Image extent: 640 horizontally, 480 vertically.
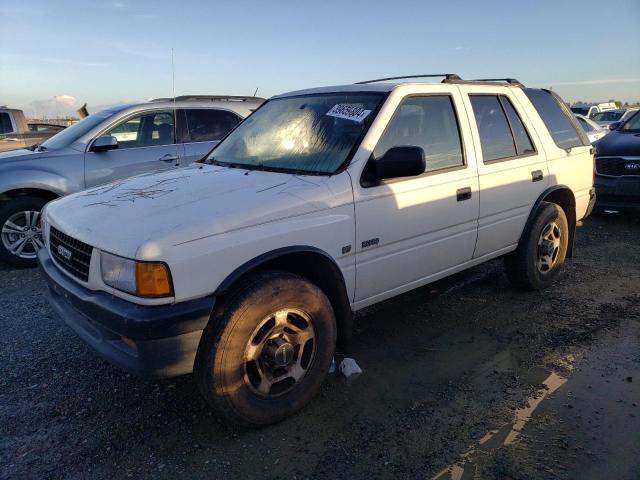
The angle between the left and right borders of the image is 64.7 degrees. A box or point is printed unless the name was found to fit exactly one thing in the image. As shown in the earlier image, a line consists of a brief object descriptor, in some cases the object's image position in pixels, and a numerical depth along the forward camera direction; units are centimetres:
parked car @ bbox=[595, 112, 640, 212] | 723
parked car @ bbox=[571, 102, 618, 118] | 2105
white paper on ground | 333
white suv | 244
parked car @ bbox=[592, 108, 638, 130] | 2073
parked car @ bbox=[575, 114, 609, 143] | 1080
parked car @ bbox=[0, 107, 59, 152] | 1004
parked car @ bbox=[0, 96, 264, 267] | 569
